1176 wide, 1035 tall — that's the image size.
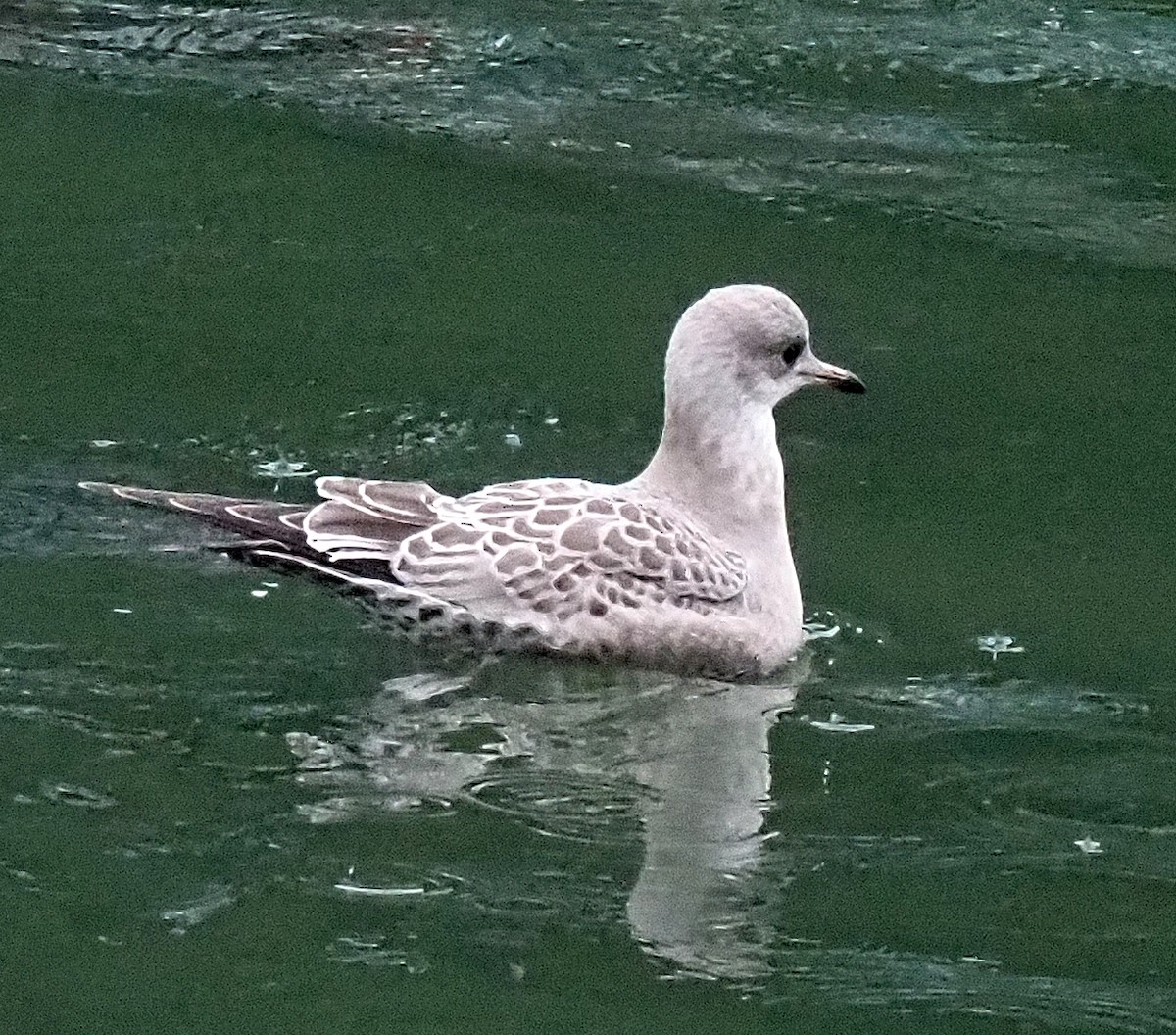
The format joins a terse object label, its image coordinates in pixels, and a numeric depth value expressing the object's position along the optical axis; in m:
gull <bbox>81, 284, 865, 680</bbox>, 7.20
